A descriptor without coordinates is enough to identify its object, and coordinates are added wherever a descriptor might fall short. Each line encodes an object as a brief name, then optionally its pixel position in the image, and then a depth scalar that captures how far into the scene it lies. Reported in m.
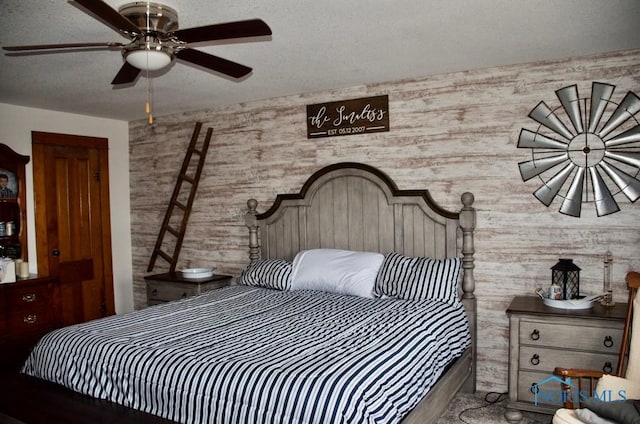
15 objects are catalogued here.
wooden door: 4.66
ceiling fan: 2.00
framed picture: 4.34
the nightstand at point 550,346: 2.90
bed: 2.03
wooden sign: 3.96
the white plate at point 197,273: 4.51
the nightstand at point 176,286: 4.33
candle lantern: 3.15
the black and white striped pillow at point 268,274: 3.89
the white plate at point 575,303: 3.05
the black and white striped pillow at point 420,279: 3.36
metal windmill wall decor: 3.15
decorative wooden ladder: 4.83
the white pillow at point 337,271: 3.55
